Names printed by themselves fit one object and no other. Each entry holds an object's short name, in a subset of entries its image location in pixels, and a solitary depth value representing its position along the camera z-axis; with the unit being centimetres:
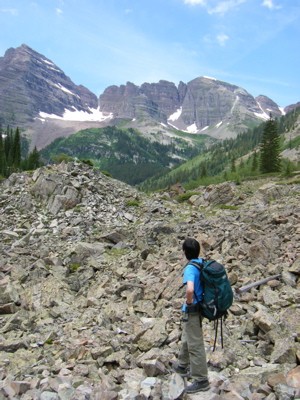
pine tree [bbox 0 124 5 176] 7398
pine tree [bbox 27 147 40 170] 8206
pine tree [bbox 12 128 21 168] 8365
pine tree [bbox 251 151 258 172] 6869
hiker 592
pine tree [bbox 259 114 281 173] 5866
